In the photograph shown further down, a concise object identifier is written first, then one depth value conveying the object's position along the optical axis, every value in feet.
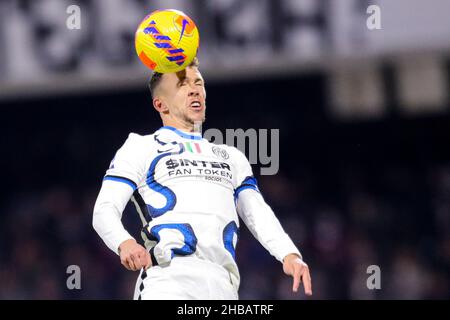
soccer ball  31.76
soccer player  29.66
